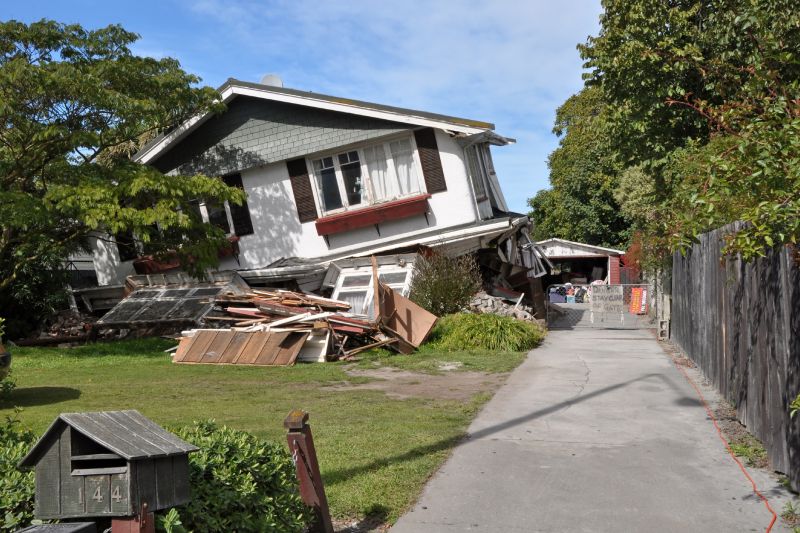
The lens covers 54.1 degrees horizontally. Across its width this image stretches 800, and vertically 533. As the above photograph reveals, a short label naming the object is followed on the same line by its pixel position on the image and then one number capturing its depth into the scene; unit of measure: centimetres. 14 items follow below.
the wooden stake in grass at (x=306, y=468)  549
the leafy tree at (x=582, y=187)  4768
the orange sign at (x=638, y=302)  3015
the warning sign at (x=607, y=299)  2555
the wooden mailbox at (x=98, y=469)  378
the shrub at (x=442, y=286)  1886
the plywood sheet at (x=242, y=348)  1550
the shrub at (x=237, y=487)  441
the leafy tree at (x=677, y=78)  676
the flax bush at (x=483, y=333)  1720
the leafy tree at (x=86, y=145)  1717
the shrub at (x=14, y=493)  416
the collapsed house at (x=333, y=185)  2058
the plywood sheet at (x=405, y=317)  1700
